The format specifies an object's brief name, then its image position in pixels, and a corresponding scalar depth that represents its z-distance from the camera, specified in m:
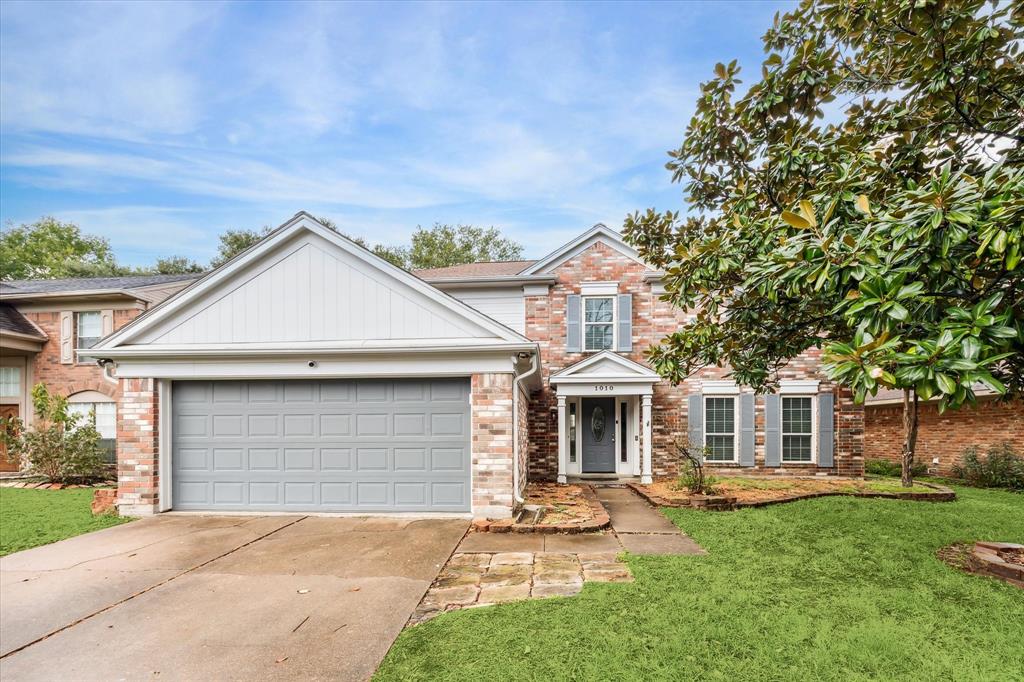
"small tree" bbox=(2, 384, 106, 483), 11.83
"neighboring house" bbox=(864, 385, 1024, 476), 12.32
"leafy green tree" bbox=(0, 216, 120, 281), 28.89
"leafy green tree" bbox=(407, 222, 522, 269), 29.08
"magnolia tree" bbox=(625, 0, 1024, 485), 3.17
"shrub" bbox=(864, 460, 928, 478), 13.82
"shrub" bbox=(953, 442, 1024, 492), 11.60
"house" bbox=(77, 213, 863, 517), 7.66
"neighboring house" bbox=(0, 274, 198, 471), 13.47
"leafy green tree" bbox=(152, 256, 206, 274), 30.50
